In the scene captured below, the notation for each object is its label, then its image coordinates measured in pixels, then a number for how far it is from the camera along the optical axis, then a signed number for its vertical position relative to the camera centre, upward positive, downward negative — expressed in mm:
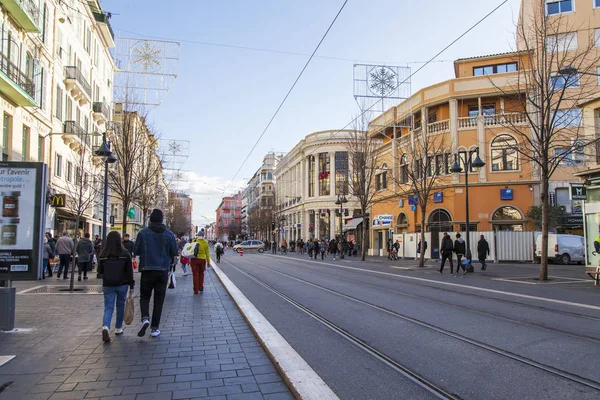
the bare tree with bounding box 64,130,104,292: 29795 +5247
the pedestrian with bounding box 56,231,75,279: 17719 -495
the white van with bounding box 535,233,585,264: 29250 -767
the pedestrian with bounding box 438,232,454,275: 20344 -446
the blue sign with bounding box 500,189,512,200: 33094 +2942
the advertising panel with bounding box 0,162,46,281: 7762 +295
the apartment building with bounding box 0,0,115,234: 21062 +8582
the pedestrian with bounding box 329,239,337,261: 41141 -827
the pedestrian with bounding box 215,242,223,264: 32919 -873
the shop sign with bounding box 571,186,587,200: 21016 +1955
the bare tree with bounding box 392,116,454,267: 26969 +5111
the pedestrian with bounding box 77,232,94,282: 16875 -577
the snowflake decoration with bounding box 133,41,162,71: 19734 +7524
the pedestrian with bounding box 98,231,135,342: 7102 -504
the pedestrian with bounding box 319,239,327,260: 40241 -1087
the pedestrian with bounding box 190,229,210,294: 13094 -751
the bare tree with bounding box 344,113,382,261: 36906 +5966
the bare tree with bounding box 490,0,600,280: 17094 +5730
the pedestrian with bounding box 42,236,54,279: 18000 -776
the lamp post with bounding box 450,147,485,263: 22350 +3570
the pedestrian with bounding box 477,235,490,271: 22578 -645
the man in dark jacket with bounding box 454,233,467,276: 20830 -554
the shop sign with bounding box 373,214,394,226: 40094 +1479
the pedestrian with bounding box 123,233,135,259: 14703 -167
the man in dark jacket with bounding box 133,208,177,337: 7137 -422
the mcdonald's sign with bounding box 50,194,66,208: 22831 +1725
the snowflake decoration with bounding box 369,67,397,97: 26469 +8683
